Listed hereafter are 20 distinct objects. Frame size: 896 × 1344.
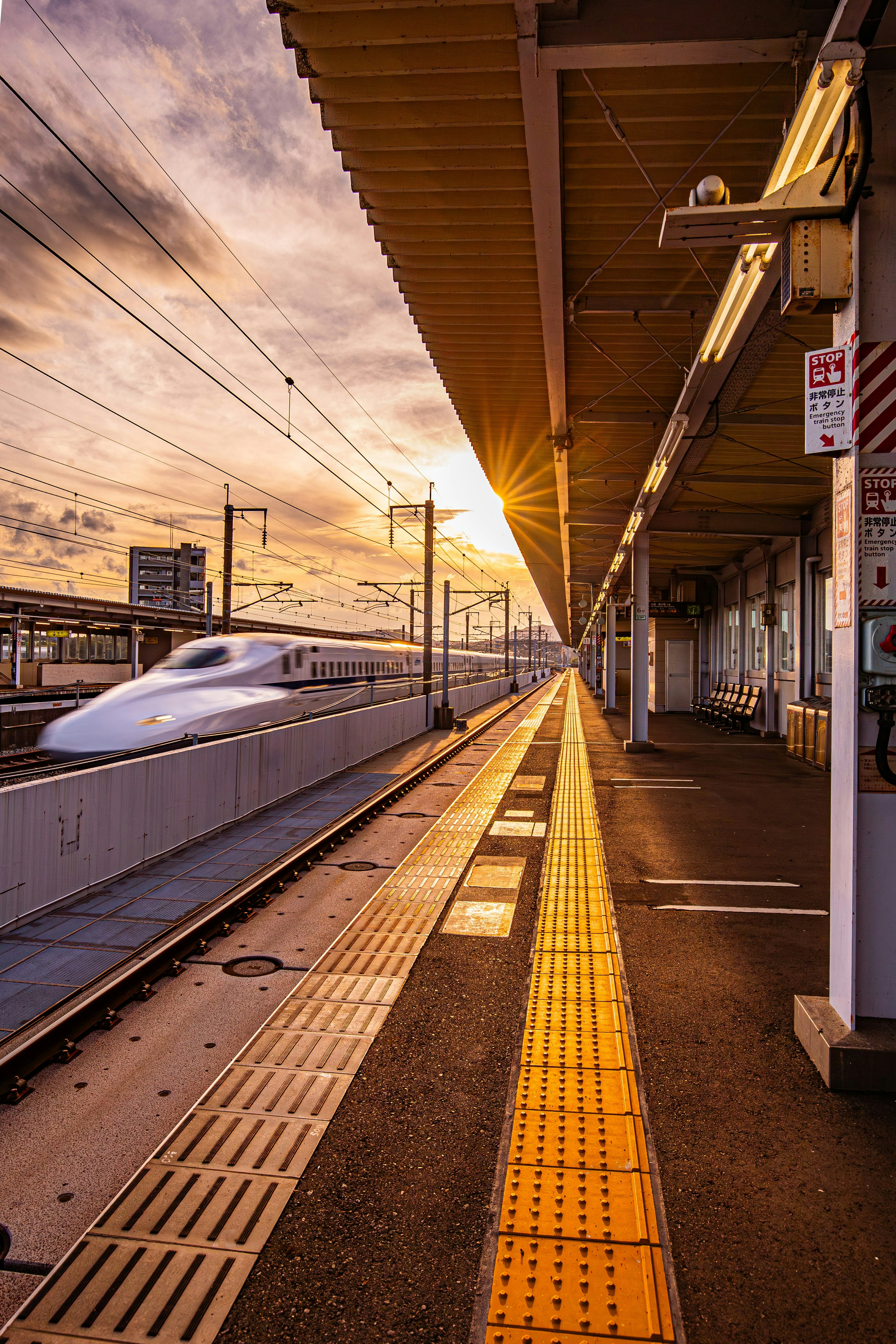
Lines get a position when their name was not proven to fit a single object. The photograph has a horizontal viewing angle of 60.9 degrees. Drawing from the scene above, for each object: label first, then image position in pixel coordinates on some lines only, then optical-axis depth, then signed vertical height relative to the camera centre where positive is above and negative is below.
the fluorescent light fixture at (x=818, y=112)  3.50 +2.82
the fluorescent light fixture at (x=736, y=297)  5.37 +2.92
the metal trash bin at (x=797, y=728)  14.84 -1.31
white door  27.91 -0.42
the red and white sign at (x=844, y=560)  3.77 +0.52
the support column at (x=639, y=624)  16.36 +0.79
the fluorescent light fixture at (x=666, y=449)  9.66 +2.98
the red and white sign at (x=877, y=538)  3.68 +0.61
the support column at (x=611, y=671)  29.81 -0.42
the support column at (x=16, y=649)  28.45 +0.25
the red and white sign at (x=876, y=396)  3.71 +1.30
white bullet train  11.40 -0.69
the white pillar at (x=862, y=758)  3.61 -0.47
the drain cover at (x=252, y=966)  4.86 -2.00
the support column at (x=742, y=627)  22.42 +1.04
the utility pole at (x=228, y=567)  22.70 +2.81
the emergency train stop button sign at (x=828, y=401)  3.74 +1.29
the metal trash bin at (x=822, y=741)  13.31 -1.38
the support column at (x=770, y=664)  19.08 -0.05
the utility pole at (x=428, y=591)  22.06 +1.98
